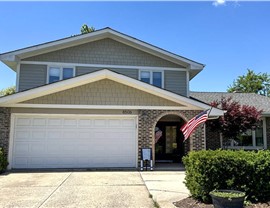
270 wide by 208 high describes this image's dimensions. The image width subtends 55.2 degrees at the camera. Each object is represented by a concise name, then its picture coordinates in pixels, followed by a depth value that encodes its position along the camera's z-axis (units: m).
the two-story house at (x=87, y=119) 11.77
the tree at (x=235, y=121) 14.13
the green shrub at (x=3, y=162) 10.78
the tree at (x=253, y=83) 44.53
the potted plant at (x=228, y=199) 5.55
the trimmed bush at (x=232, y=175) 6.46
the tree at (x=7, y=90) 34.41
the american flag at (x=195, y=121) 8.36
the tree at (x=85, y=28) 27.55
